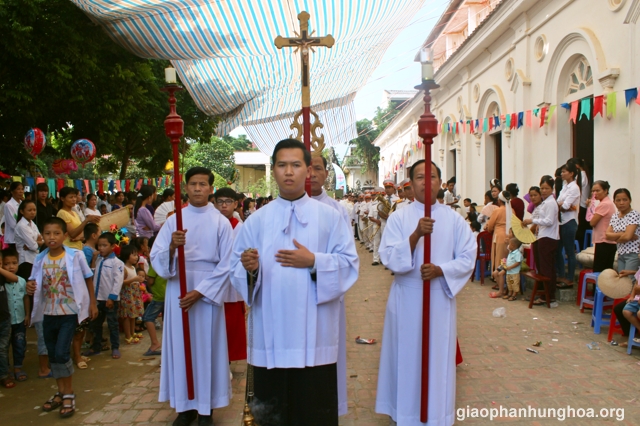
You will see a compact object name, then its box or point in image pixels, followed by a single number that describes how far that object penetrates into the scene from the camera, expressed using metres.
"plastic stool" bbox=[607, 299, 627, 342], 6.32
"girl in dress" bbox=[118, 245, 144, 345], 6.61
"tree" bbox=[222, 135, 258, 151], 68.56
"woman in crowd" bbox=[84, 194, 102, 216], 10.02
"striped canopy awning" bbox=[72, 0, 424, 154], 5.68
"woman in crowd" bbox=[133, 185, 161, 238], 9.29
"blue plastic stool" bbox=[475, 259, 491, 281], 11.29
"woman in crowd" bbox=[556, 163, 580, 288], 8.36
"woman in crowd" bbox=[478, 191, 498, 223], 11.08
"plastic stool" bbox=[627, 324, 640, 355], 5.87
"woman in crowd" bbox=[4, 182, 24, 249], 7.42
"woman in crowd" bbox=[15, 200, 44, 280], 6.69
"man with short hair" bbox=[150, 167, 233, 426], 4.15
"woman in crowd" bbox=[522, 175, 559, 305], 8.10
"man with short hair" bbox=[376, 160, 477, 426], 3.88
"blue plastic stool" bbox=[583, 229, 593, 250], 8.95
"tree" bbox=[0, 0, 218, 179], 8.17
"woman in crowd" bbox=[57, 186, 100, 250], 6.71
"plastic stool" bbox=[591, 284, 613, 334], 6.67
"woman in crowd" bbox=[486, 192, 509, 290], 9.90
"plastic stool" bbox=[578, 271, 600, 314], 7.13
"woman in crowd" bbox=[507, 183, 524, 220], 9.58
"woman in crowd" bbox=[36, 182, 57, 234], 7.94
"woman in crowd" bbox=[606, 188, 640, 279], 6.54
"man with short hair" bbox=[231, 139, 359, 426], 3.05
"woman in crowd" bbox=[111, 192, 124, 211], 13.09
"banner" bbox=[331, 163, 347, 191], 36.89
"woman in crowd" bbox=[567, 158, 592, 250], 8.77
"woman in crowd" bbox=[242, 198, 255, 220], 15.14
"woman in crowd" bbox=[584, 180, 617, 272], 7.28
